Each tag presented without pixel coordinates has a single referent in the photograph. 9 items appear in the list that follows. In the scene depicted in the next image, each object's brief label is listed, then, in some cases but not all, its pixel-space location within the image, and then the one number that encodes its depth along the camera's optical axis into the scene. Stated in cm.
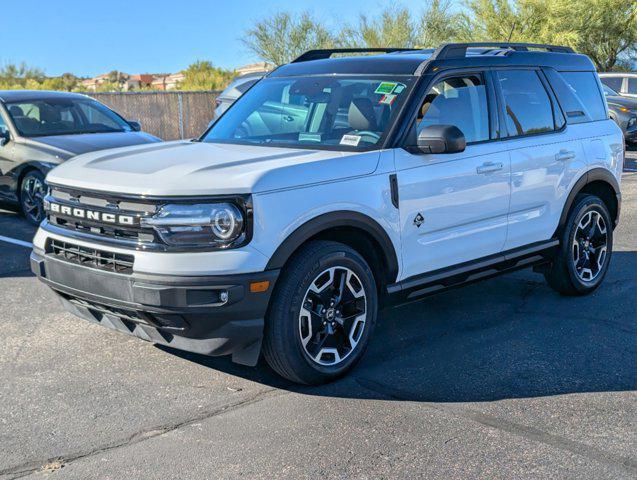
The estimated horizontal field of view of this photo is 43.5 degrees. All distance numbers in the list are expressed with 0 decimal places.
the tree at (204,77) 3438
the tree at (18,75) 3900
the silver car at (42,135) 922
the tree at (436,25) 2973
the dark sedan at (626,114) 1898
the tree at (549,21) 2981
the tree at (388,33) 2991
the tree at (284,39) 3047
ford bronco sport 412
